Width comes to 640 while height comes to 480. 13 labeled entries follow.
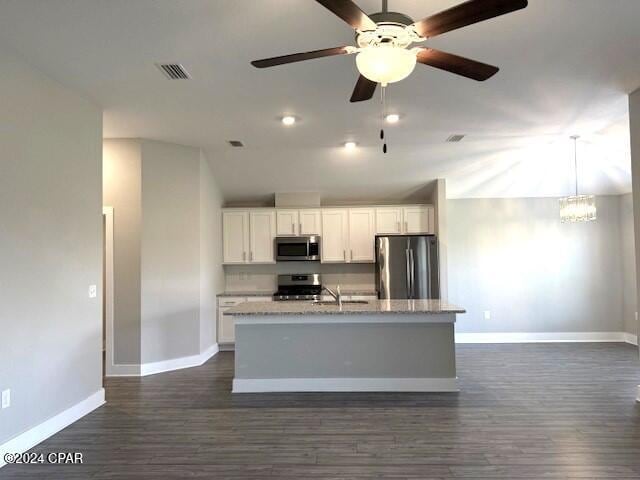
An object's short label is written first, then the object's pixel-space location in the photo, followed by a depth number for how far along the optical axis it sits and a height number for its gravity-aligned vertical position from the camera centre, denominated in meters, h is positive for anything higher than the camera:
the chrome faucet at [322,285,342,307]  4.84 -0.43
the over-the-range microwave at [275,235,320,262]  6.92 +0.17
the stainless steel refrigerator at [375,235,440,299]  6.57 -0.14
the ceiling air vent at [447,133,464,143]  5.38 +1.42
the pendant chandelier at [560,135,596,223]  5.79 +0.60
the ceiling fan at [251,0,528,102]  1.95 +1.04
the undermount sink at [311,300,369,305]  4.98 -0.47
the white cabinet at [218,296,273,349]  6.62 -0.87
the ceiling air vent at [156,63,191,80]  3.40 +1.46
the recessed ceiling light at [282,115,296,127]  4.63 +1.44
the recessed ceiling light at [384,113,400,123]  4.66 +1.45
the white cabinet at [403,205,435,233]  7.00 +0.61
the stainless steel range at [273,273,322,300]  7.06 -0.37
